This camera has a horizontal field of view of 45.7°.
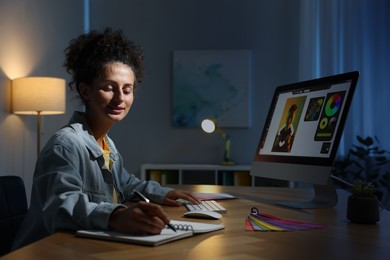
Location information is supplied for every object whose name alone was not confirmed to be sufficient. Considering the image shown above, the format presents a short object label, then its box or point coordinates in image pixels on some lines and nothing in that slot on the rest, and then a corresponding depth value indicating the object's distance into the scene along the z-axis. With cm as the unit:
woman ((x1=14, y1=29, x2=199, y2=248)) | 103
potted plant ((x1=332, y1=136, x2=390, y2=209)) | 384
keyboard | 142
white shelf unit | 407
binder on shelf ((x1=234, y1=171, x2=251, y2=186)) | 407
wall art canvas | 445
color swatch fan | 114
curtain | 406
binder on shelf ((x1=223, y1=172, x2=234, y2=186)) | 412
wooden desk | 87
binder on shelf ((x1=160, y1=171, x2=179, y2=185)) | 421
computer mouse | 126
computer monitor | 142
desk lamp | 423
